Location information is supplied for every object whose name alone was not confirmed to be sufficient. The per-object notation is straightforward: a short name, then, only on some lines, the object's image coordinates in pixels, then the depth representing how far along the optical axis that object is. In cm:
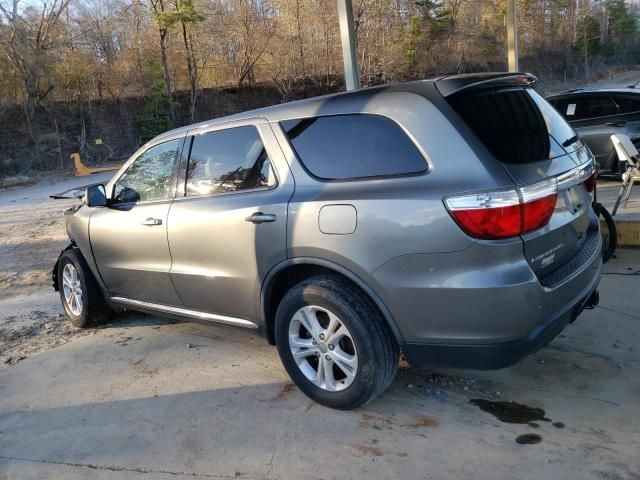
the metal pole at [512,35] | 1216
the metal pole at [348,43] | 797
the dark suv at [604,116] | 897
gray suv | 276
